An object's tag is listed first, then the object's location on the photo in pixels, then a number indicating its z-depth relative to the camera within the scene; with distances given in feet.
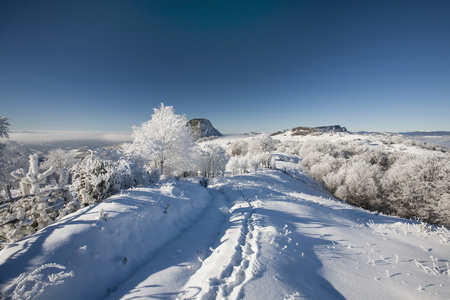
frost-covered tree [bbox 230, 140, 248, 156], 165.97
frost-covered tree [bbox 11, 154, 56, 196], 22.33
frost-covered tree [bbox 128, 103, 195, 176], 52.29
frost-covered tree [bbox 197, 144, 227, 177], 79.46
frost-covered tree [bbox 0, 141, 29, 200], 40.20
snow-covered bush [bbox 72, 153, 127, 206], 22.94
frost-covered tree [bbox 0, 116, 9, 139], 29.25
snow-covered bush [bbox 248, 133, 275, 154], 144.25
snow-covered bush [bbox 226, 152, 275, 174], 86.17
